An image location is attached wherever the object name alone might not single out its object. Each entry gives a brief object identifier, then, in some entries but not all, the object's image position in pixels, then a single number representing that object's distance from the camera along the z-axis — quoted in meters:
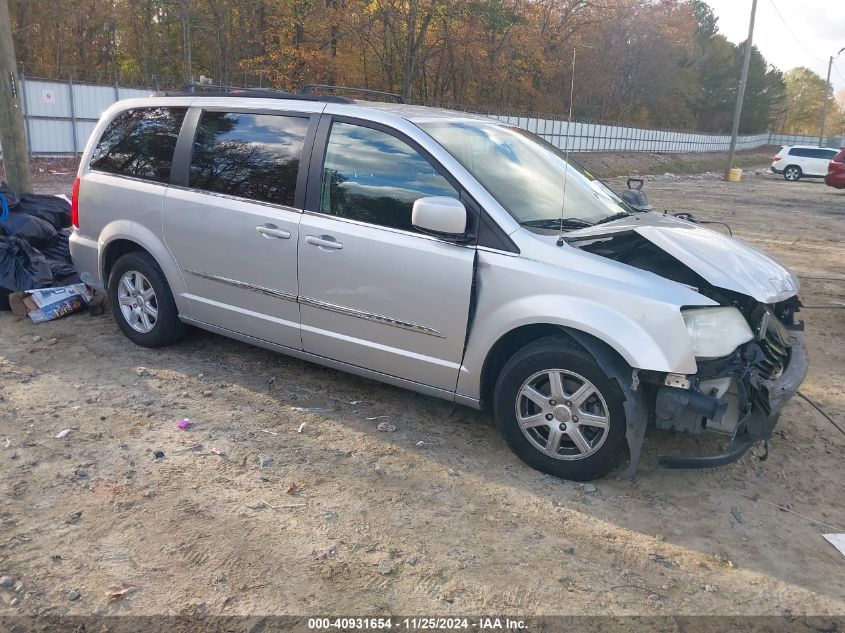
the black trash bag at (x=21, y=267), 6.39
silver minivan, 3.53
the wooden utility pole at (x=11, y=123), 8.04
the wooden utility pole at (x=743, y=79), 30.33
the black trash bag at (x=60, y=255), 6.79
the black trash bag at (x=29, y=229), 6.71
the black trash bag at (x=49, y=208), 7.18
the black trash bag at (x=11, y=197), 6.92
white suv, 35.00
